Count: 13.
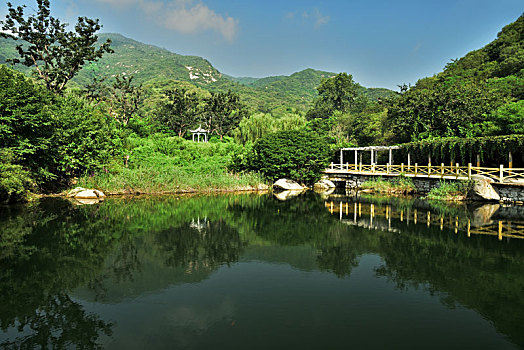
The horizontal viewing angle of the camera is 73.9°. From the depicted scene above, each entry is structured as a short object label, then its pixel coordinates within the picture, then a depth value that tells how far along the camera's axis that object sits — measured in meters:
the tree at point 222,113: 54.88
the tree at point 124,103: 45.59
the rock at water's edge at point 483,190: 20.23
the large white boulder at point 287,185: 28.97
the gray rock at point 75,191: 22.17
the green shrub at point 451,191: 21.52
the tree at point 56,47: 27.55
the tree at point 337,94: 79.69
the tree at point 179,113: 52.53
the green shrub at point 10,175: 16.34
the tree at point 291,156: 28.83
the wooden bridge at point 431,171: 20.98
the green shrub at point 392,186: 25.89
